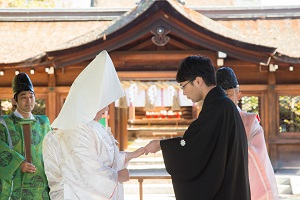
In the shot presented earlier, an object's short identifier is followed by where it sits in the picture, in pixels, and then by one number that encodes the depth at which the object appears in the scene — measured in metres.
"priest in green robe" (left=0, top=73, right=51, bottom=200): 5.73
